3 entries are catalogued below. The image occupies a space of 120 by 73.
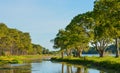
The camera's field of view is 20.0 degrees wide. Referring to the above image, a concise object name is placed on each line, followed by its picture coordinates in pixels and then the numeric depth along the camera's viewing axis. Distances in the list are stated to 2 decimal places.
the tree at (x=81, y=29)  100.19
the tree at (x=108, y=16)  59.31
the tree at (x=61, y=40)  133.55
